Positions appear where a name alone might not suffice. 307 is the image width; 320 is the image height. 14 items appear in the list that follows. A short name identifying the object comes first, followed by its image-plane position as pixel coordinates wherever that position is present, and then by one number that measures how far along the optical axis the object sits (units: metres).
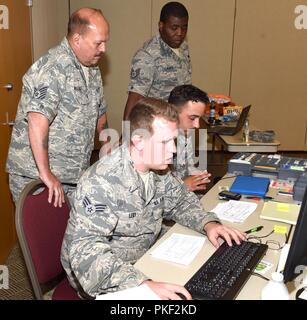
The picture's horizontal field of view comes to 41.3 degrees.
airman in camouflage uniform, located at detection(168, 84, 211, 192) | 2.25
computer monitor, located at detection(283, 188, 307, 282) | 1.06
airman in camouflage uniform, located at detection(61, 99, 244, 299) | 1.29
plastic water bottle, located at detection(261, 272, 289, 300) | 1.10
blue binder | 2.12
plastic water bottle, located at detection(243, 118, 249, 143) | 3.20
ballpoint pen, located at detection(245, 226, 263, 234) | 1.69
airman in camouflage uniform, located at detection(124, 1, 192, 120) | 3.09
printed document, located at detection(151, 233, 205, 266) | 1.44
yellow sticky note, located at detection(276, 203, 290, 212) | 1.92
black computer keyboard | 1.22
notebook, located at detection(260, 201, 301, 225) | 1.81
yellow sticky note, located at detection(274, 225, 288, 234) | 1.71
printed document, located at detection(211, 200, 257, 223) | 1.83
